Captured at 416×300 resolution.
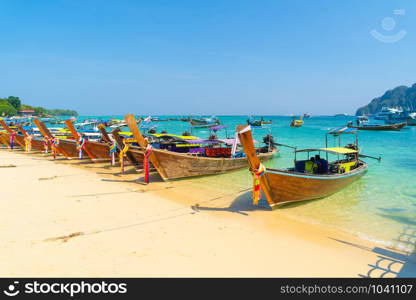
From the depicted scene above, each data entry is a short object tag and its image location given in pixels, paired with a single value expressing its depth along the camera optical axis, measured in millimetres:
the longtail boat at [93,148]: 16688
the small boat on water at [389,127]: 47994
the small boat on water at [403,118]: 61531
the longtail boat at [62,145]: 18828
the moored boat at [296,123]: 69875
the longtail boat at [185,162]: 11572
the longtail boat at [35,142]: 22919
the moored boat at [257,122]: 55344
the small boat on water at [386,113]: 67844
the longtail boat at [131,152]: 13469
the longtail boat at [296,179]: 7707
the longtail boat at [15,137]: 25275
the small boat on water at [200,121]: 58262
